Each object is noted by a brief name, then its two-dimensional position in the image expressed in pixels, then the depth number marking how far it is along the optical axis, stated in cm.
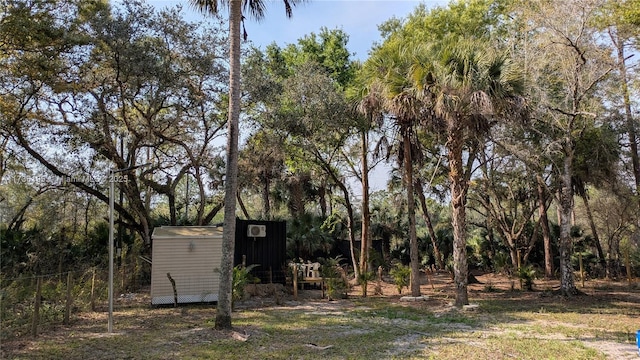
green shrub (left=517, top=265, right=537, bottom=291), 1543
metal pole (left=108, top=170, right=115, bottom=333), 836
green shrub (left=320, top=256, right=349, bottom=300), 1373
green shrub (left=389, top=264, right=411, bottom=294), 1466
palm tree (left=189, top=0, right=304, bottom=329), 850
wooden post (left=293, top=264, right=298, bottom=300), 1381
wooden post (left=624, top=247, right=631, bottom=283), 1648
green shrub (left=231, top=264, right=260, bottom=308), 1097
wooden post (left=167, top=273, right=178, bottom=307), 1146
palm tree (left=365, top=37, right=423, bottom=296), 1169
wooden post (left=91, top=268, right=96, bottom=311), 1066
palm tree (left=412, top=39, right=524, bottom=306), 1063
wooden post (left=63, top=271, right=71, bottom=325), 909
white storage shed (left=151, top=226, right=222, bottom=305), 1189
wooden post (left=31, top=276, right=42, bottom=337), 786
